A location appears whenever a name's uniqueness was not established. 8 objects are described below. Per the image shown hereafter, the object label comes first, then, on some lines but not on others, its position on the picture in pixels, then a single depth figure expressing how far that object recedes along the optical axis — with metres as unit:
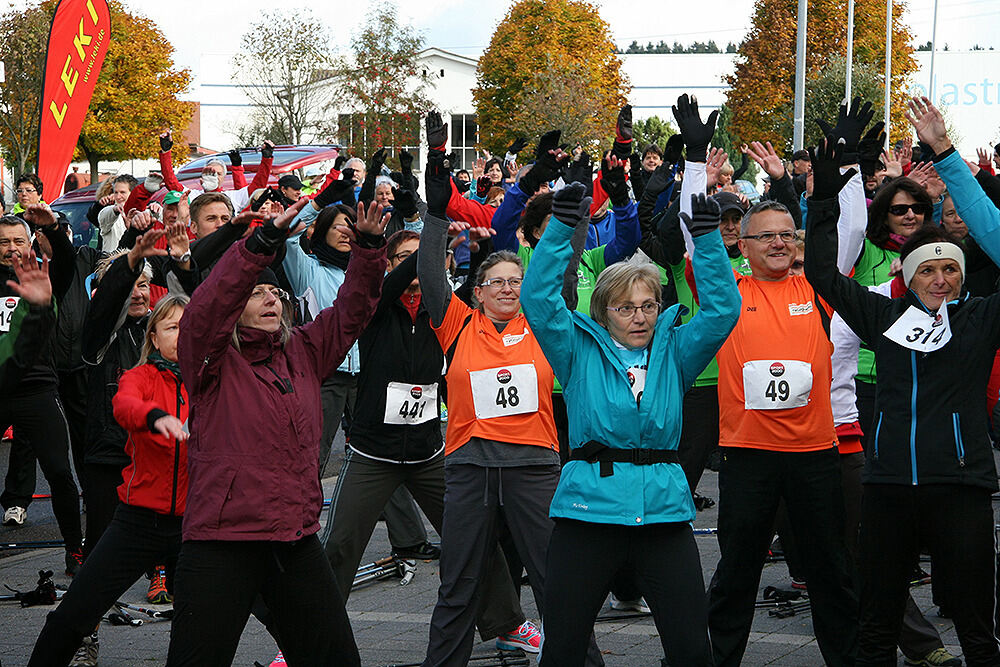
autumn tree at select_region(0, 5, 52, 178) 40.84
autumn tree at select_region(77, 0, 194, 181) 45.41
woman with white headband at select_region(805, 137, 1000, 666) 5.09
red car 19.41
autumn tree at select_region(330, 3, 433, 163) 46.28
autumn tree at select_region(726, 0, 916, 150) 45.97
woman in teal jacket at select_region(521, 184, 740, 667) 4.60
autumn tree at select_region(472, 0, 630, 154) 54.59
